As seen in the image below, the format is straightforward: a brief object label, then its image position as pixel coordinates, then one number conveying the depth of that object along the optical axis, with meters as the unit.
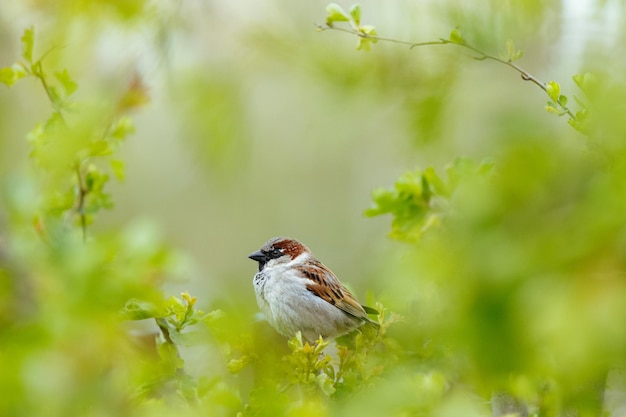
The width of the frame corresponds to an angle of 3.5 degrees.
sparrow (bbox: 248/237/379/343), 7.36
